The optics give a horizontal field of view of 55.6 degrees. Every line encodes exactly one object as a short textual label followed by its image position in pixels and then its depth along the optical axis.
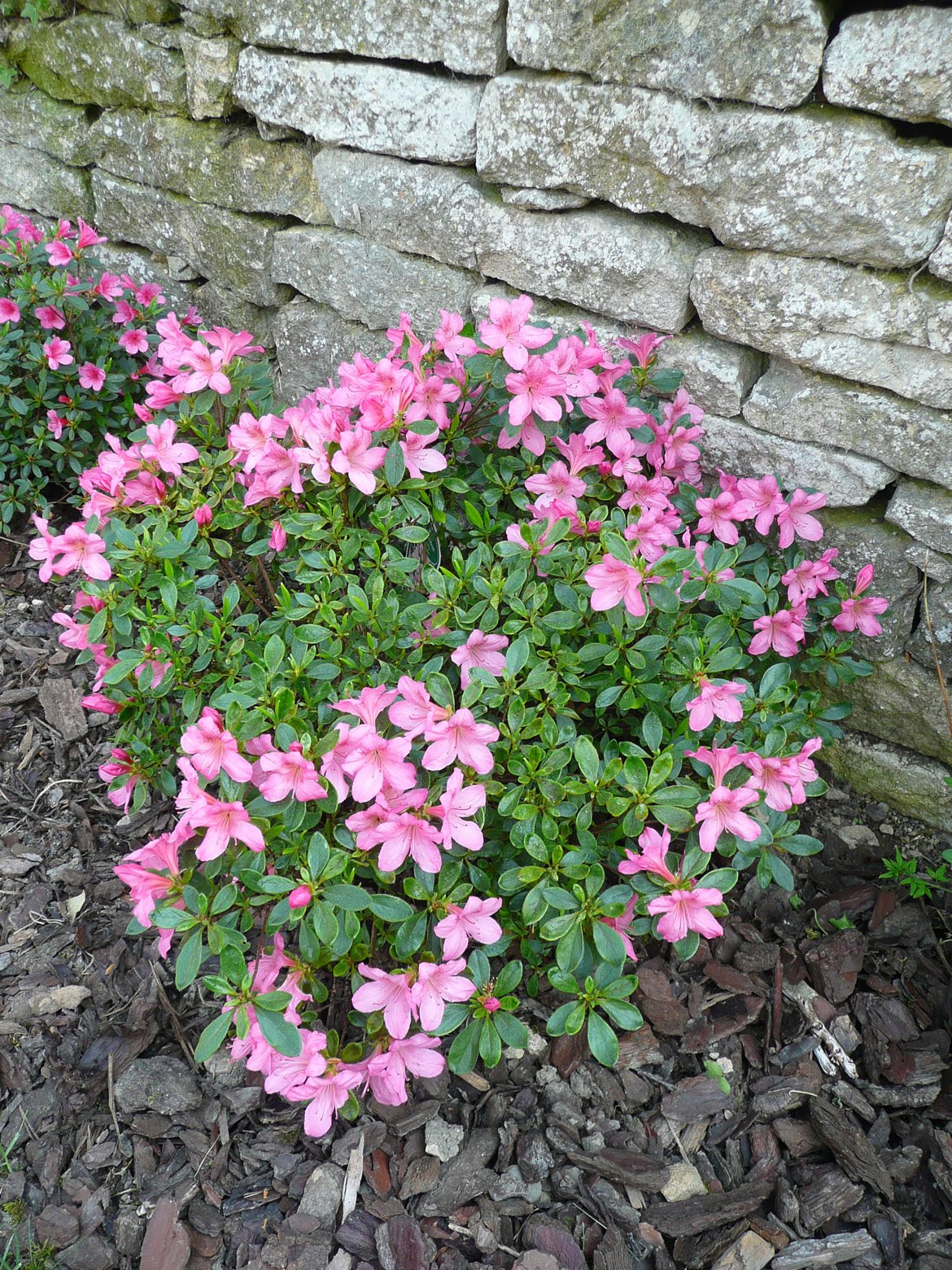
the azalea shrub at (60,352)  2.47
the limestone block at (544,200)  1.90
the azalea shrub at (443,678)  1.27
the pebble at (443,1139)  1.57
